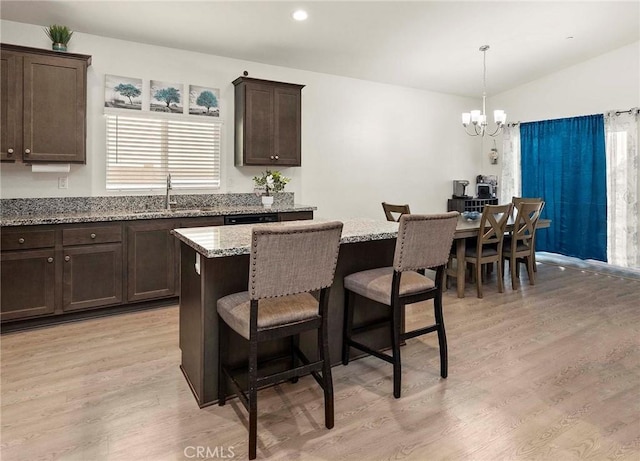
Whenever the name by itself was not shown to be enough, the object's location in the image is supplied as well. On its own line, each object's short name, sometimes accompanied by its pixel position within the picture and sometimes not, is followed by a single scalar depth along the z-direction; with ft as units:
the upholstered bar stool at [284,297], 5.93
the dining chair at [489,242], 14.47
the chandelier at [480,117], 15.70
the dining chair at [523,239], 15.53
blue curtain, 19.39
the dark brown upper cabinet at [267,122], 15.28
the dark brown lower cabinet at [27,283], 10.81
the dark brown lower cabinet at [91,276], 11.62
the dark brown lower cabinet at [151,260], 12.46
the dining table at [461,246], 14.38
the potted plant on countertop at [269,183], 15.85
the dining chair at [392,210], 15.19
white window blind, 13.98
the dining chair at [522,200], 17.63
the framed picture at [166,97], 14.46
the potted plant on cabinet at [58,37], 12.08
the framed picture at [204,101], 15.19
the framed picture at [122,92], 13.65
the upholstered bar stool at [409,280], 7.68
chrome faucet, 14.48
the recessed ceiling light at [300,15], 12.95
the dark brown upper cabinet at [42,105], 11.27
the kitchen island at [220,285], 7.39
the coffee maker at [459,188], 22.70
